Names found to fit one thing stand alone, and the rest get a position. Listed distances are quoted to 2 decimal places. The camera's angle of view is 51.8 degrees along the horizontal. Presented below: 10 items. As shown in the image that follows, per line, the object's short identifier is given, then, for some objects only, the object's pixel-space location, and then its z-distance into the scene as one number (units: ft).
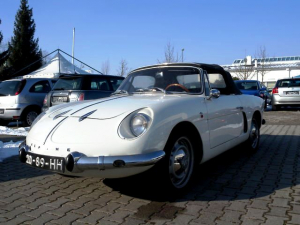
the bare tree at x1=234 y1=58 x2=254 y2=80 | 126.15
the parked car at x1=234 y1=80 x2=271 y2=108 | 46.83
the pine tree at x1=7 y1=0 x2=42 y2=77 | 124.67
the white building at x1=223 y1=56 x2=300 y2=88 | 132.05
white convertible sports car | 9.37
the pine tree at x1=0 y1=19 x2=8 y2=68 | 122.93
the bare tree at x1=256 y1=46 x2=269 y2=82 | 125.49
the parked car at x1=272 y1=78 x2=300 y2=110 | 46.16
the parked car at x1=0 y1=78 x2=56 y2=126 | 30.32
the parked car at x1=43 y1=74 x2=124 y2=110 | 26.61
